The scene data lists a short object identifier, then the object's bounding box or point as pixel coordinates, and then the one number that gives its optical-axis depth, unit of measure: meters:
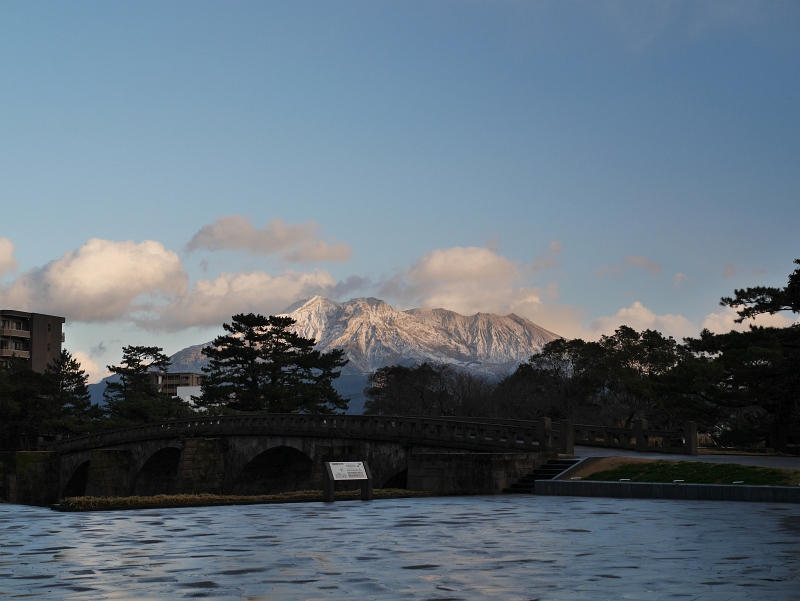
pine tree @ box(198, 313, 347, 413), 88.56
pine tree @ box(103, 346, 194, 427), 91.81
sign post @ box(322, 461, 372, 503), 24.55
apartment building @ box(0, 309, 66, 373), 118.00
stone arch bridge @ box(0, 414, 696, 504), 30.47
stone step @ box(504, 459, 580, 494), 29.73
